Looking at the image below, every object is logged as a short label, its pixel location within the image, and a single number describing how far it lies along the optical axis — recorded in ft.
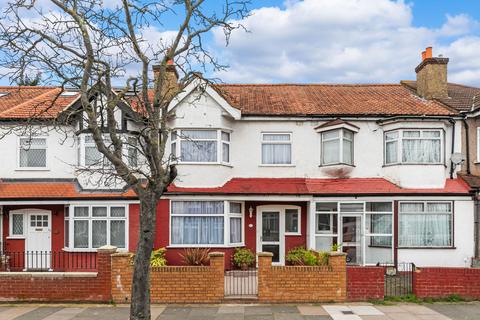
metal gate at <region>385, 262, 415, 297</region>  46.50
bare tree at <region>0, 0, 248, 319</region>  32.76
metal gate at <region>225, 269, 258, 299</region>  45.36
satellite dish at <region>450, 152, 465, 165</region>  63.52
